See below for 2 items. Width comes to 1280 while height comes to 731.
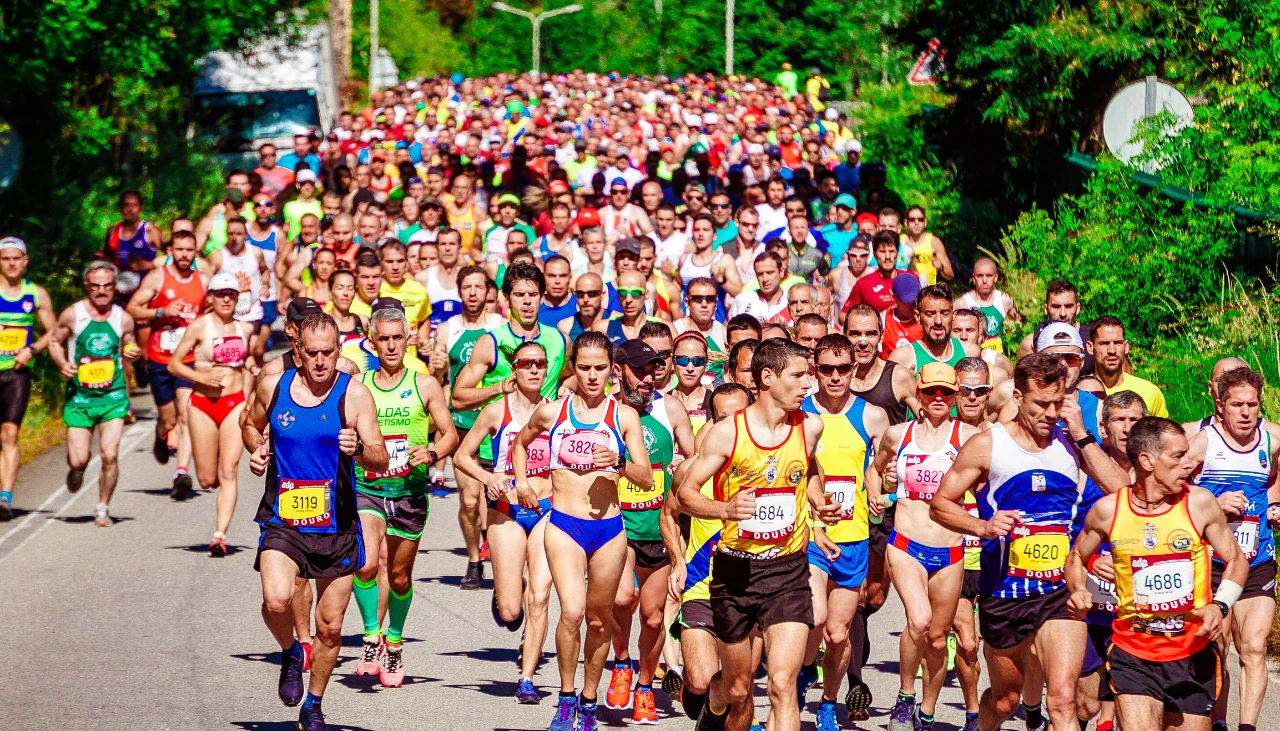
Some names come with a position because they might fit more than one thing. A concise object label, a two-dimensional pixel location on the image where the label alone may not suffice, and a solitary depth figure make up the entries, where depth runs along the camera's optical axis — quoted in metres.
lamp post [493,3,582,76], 127.75
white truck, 61.50
